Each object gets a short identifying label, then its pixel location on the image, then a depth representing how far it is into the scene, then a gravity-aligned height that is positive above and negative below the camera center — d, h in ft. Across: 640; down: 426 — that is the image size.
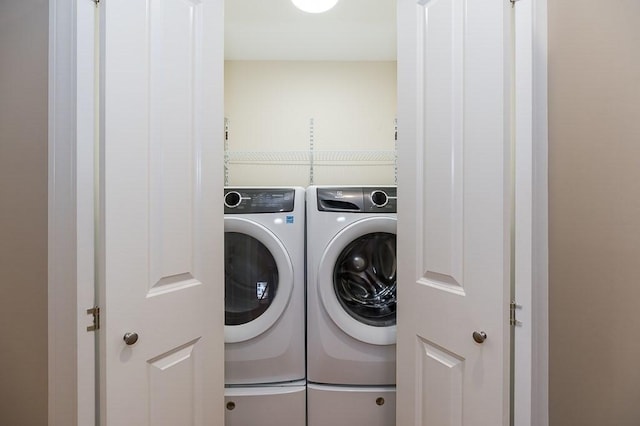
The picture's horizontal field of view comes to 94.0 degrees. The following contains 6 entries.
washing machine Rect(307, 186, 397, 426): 4.58 -1.71
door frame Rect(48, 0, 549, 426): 2.44 -0.01
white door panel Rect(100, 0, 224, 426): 2.51 +0.00
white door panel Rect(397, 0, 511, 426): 2.57 +0.01
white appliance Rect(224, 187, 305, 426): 4.60 -1.65
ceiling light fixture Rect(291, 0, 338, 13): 4.78 +3.36
